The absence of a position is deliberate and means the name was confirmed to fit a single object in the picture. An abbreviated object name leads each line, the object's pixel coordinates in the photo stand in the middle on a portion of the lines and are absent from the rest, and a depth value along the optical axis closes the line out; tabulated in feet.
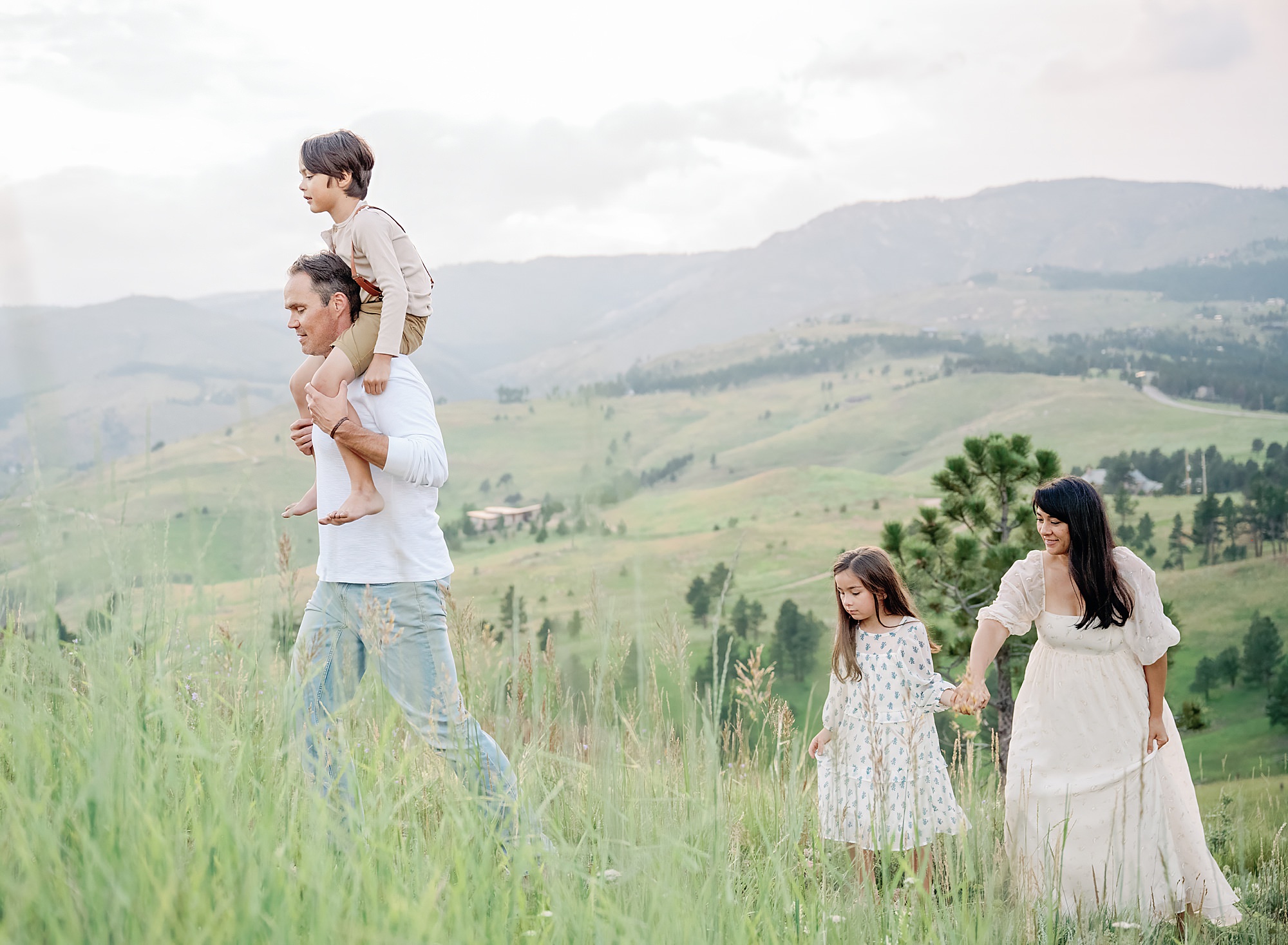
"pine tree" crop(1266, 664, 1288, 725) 172.45
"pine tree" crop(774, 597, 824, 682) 193.16
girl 10.47
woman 11.19
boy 8.57
